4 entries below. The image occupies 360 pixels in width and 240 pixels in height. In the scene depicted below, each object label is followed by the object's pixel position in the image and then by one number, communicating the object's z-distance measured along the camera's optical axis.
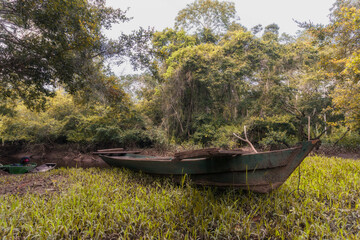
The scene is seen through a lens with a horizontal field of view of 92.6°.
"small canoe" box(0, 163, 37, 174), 6.24
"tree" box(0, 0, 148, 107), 3.74
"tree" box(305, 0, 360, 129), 5.45
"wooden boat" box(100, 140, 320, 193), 2.09
